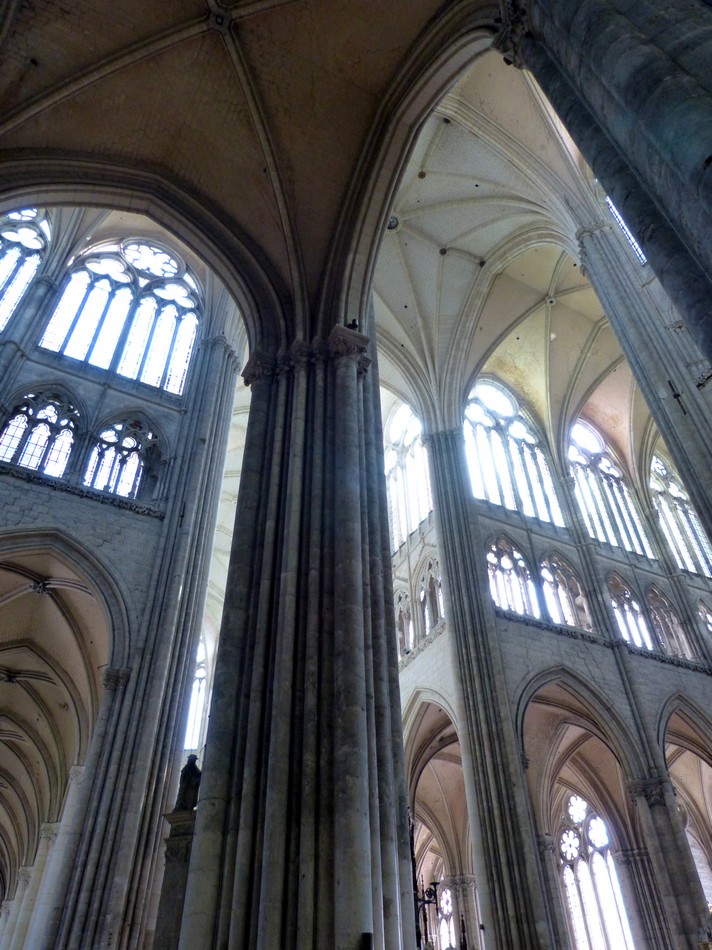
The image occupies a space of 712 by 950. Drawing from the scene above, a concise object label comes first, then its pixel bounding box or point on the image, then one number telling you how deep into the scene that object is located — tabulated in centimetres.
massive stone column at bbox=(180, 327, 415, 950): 475
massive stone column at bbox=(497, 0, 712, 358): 352
